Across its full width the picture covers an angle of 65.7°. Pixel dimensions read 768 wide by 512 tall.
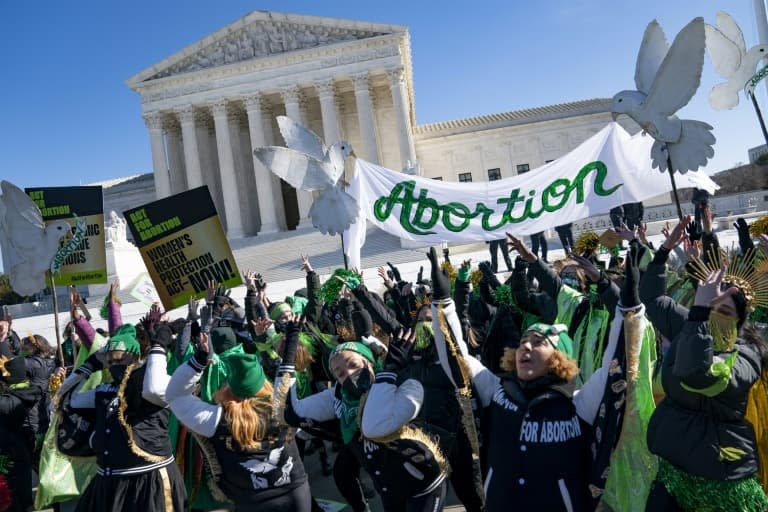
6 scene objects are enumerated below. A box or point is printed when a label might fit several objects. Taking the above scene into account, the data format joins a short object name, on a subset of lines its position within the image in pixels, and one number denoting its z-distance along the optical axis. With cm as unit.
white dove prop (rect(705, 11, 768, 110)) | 628
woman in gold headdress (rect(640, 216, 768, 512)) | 233
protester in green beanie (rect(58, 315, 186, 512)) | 356
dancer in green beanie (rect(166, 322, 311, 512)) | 315
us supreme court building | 3578
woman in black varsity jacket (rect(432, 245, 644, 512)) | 262
